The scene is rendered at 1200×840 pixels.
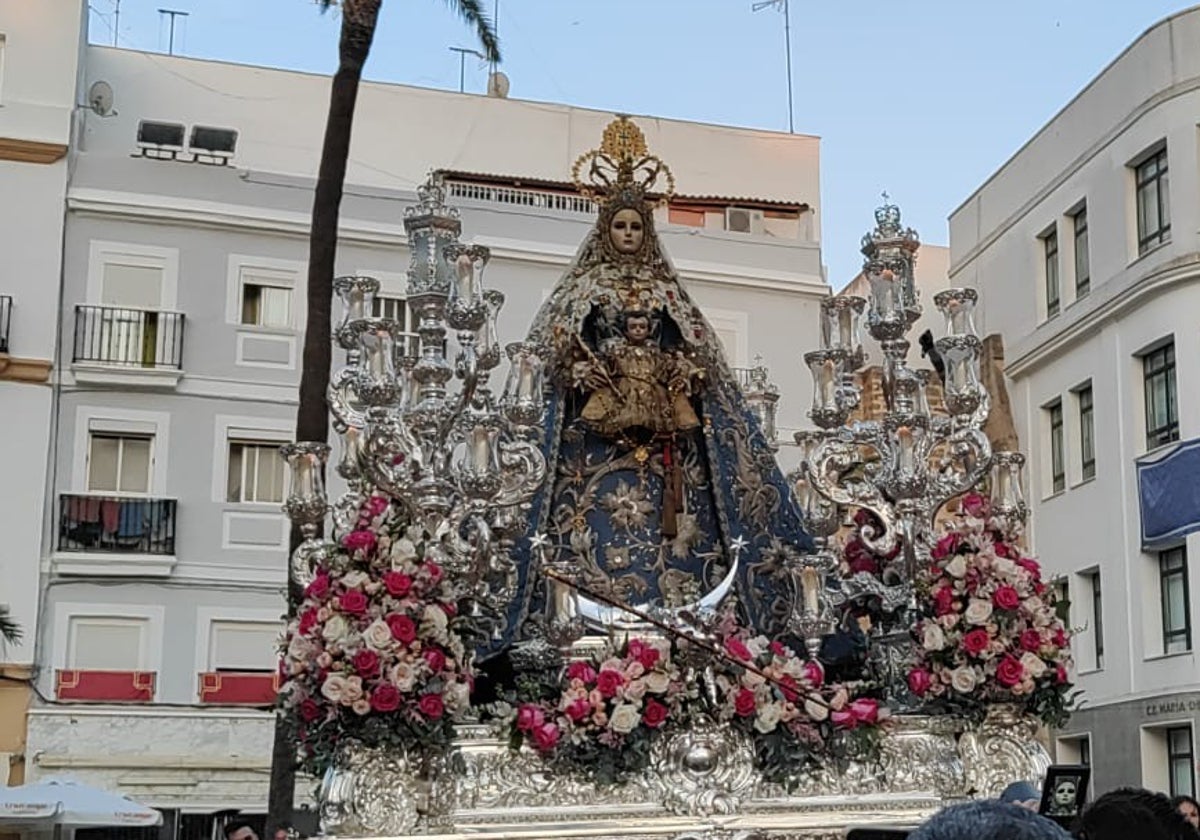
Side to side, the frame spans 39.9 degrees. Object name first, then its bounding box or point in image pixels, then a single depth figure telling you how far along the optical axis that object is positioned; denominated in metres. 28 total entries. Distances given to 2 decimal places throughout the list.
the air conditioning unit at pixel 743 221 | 25.08
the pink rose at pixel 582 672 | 7.85
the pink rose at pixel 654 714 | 7.85
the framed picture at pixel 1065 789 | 6.90
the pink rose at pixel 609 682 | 7.79
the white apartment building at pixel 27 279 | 19.09
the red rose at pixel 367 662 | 7.34
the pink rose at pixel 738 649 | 8.04
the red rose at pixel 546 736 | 7.75
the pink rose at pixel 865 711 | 8.12
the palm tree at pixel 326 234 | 11.91
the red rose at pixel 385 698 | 7.34
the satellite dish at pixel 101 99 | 22.55
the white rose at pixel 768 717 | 8.05
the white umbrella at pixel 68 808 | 13.26
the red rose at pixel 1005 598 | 8.39
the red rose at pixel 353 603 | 7.44
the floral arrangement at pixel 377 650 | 7.37
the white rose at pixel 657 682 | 7.82
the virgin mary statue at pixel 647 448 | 9.23
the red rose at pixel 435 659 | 7.50
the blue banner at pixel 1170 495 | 18.45
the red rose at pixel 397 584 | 7.50
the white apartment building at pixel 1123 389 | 18.97
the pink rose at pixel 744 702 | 8.01
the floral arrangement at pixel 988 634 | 8.36
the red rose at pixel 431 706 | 7.45
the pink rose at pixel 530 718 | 7.79
